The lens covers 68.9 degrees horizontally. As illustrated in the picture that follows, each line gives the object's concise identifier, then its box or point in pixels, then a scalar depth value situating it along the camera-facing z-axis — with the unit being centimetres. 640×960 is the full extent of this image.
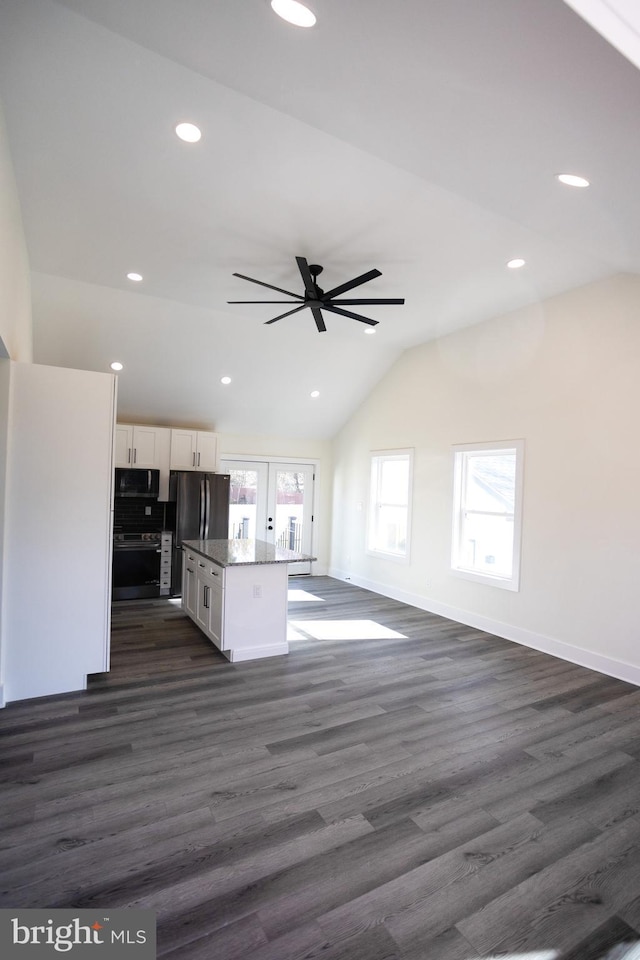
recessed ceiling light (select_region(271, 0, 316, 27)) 152
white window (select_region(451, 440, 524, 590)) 504
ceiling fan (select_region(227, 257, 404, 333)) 336
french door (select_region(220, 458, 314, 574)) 772
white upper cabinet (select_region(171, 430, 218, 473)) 676
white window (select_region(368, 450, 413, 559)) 688
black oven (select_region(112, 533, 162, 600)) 609
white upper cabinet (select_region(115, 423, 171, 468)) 638
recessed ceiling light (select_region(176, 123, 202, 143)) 253
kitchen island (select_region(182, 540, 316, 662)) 414
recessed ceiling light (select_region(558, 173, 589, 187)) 222
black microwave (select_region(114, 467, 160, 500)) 617
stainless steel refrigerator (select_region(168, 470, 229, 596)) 641
